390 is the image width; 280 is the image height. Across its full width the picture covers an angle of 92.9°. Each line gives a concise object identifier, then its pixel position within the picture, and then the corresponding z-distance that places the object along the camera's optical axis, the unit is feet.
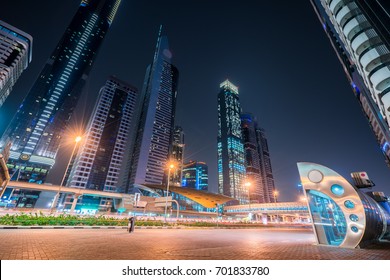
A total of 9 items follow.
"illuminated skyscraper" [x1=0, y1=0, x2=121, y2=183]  369.71
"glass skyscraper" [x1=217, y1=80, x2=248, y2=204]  542.98
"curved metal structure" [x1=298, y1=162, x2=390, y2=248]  28.17
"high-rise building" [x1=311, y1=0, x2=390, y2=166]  102.89
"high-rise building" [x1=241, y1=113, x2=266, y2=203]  630.33
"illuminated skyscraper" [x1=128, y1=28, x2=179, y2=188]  414.00
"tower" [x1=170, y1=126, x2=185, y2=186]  566.56
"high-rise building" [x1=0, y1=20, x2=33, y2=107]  301.63
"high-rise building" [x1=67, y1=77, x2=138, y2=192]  375.04
